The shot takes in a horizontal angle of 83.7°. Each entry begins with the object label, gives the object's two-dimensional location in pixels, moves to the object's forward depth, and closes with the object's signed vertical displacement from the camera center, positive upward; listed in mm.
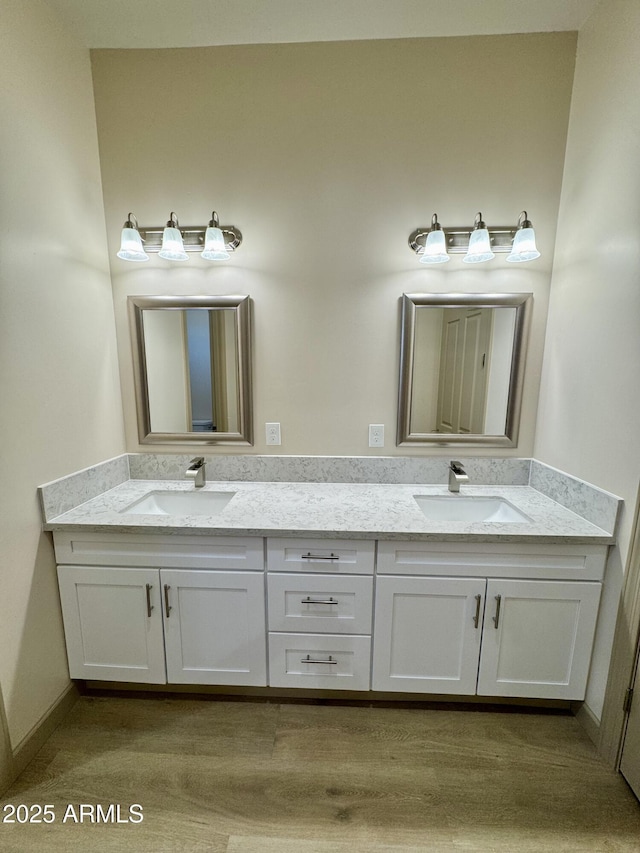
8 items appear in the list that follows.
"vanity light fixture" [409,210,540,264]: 1501 +566
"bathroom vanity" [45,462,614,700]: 1379 -904
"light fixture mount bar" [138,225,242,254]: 1663 +616
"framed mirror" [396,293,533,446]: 1723 +23
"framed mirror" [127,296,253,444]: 1772 +7
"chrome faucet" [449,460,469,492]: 1659 -482
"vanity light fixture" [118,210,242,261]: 1571 +583
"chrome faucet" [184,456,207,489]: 1717 -493
